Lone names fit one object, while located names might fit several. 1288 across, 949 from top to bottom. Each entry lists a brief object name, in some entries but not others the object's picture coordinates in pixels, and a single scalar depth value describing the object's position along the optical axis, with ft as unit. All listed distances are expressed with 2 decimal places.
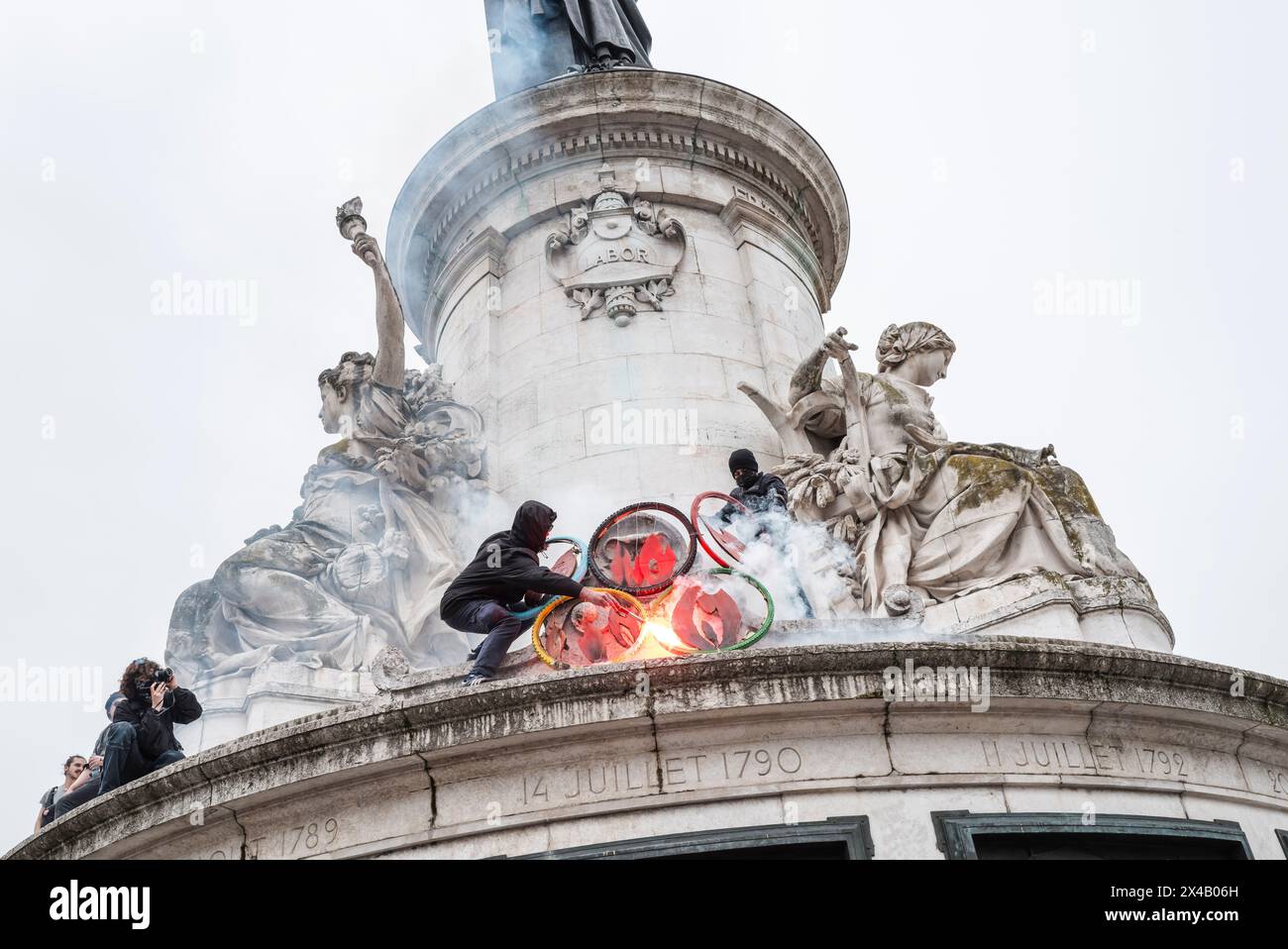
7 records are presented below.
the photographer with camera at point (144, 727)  32.89
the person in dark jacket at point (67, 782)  38.84
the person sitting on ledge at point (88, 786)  34.96
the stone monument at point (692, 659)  28.58
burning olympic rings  32.17
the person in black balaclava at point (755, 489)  39.04
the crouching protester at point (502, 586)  32.83
